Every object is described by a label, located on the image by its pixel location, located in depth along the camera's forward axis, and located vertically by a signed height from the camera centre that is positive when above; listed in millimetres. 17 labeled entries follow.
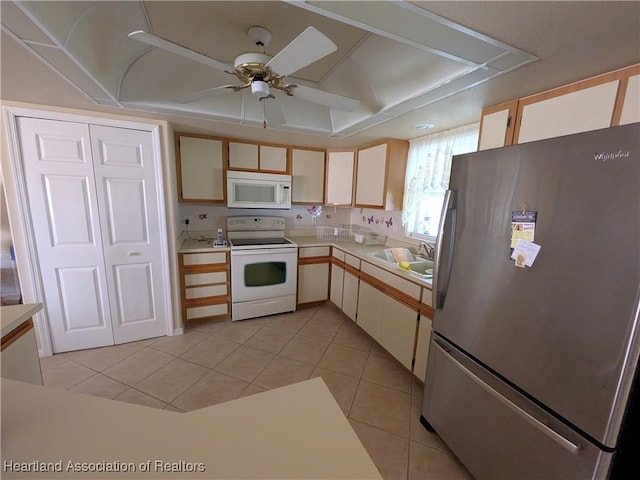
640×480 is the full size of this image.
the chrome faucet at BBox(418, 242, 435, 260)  2549 -444
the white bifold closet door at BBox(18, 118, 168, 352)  2121 -320
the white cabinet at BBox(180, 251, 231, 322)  2766 -956
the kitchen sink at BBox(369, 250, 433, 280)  2396 -568
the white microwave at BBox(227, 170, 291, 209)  2973 +85
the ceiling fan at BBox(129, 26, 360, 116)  1013 +597
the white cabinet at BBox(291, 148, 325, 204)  3303 +305
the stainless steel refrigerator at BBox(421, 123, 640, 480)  861 -391
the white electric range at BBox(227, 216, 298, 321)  2928 -831
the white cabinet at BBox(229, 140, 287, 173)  2988 +471
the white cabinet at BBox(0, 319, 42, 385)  1200 -811
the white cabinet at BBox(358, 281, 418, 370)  2100 -1061
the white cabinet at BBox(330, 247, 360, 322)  2873 -948
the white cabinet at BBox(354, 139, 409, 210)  2805 +311
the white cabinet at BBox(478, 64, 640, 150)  1181 +513
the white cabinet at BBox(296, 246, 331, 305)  3277 -937
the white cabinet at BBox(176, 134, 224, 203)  2775 +284
